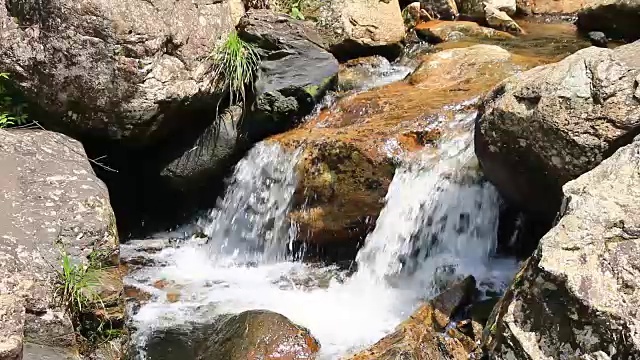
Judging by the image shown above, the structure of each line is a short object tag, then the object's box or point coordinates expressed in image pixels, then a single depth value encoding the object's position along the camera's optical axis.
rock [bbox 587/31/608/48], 9.59
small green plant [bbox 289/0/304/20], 7.96
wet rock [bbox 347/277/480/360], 3.96
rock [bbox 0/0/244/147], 5.15
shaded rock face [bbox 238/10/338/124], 6.45
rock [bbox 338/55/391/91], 7.67
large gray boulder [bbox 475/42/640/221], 3.83
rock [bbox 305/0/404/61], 8.10
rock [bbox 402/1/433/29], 10.72
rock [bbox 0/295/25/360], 2.73
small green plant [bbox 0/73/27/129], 5.38
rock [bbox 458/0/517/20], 11.37
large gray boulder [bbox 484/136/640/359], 2.65
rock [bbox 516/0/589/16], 12.74
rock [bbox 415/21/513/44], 9.91
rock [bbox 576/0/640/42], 9.48
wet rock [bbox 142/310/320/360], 4.21
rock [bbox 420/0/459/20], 11.41
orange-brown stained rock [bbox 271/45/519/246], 5.61
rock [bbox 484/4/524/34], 10.80
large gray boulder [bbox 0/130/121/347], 3.45
